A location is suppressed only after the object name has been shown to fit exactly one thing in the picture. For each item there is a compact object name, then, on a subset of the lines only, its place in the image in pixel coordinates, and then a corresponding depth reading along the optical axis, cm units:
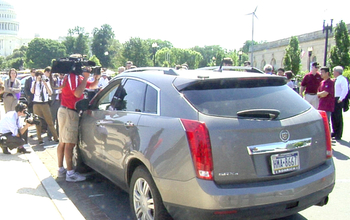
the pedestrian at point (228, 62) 994
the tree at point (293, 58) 5038
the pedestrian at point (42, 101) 960
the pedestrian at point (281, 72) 1110
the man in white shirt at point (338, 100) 988
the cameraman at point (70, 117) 602
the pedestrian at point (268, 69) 1005
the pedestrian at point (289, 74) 1089
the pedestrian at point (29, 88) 1120
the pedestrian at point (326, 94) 942
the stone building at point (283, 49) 5541
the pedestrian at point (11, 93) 1056
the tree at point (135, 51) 6612
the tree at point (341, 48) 3828
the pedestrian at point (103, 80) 1454
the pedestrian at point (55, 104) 1109
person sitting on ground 785
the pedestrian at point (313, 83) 1024
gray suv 319
